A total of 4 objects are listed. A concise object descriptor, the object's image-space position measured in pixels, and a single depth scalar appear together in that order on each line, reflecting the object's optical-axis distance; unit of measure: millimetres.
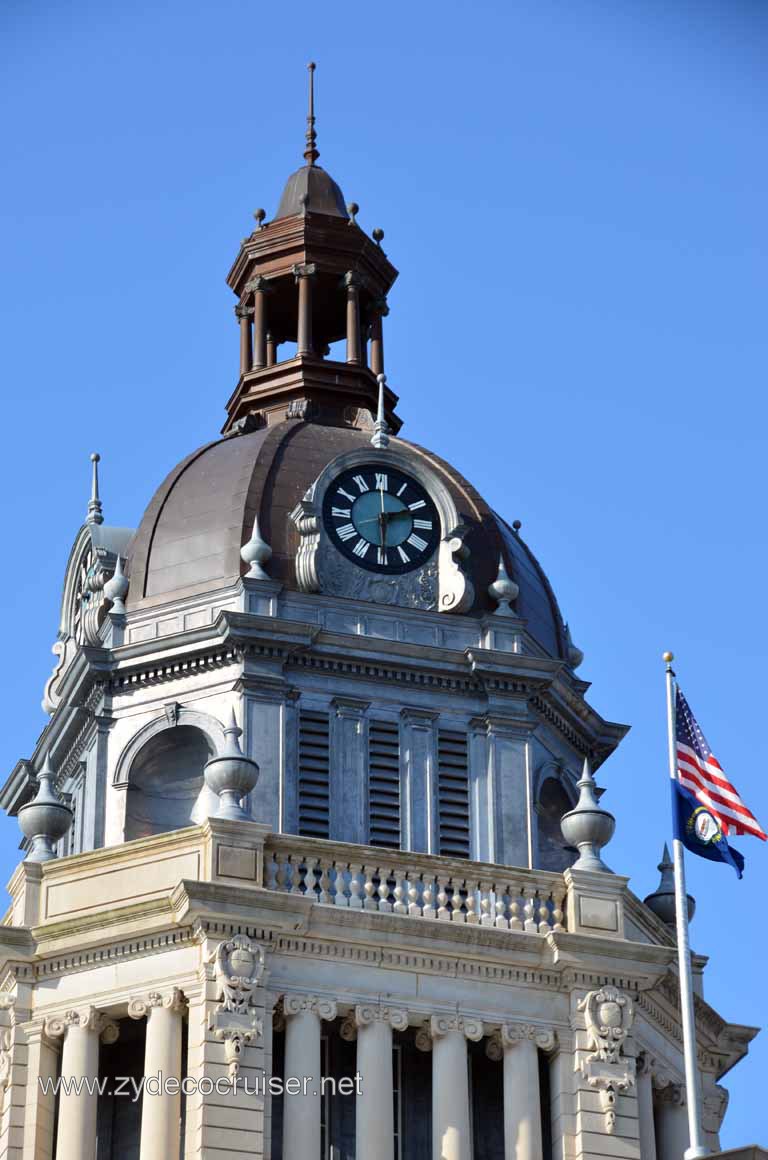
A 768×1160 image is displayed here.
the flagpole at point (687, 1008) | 48094
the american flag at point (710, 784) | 52312
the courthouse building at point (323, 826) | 51469
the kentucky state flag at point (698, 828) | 52062
